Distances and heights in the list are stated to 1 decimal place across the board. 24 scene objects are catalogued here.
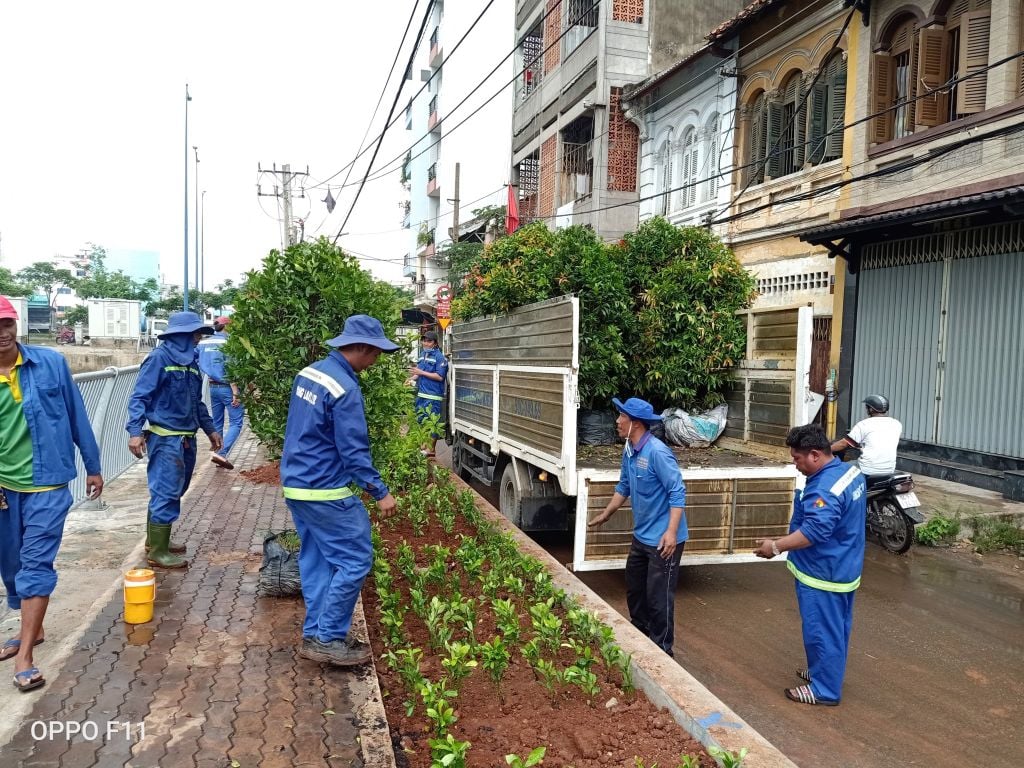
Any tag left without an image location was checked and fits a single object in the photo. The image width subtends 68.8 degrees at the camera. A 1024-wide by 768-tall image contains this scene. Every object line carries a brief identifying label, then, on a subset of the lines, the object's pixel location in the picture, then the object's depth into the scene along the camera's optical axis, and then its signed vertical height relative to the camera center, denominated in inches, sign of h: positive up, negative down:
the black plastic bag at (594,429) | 274.5 -27.5
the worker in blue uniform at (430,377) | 417.7 -15.0
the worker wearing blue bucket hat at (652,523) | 167.8 -38.3
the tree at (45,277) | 2377.0 +205.7
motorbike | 273.6 -56.1
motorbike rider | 279.3 -29.8
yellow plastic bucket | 162.6 -55.2
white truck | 209.6 -31.3
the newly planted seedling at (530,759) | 99.5 -54.6
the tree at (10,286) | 1931.8 +144.8
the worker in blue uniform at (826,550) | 149.4 -38.6
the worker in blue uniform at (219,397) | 390.6 -28.1
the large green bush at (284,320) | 205.6 +7.3
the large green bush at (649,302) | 264.7 +19.5
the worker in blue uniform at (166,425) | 203.2 -22.5
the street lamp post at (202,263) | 1839.8 +210.4
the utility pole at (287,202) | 1042.1 +208.1
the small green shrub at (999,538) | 282.2 -66.3
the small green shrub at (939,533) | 293.3 -66.7
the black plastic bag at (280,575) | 182.4 -55.7
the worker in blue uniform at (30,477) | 137.5 -25.9
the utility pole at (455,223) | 1029.8 +176.9
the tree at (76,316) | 2161.7 +74.3
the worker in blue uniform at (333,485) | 141.6 -26.4
